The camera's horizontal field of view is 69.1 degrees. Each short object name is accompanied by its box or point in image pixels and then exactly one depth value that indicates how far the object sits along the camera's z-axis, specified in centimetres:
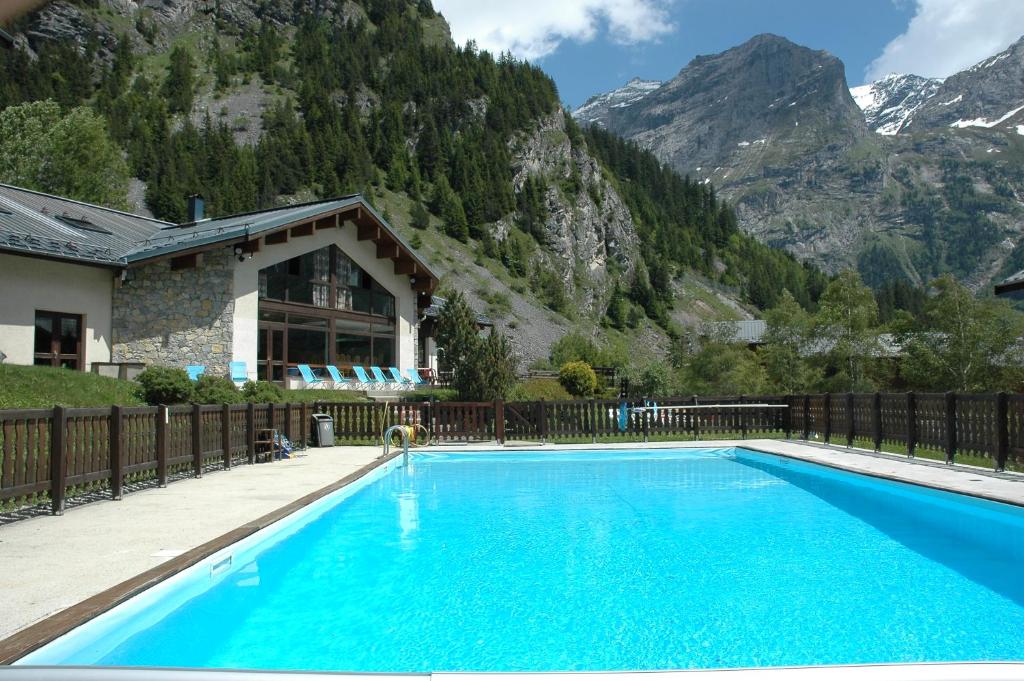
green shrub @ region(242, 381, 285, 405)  1802
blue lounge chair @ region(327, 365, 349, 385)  2542
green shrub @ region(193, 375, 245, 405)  1678
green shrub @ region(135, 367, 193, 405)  1672
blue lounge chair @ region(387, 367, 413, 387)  2780
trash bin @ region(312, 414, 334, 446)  1834
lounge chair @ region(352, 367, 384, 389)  2631
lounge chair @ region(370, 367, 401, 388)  2716
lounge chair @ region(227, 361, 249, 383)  2150
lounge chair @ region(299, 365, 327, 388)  2439
